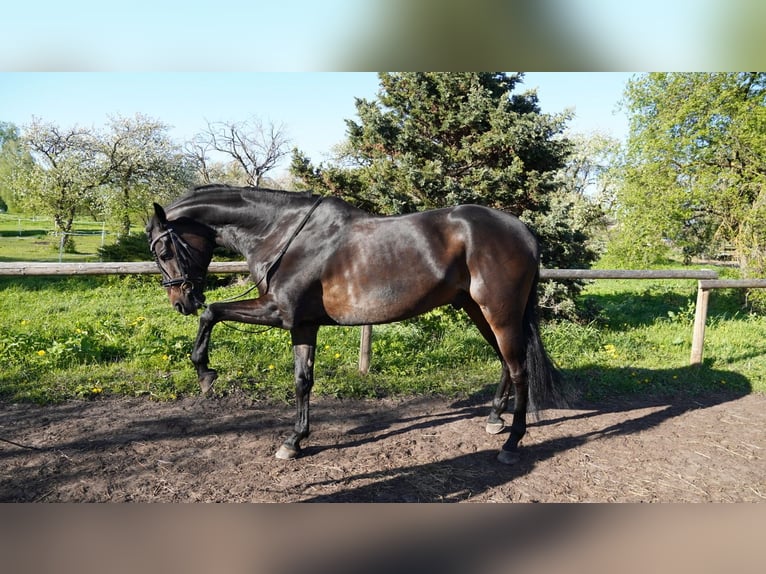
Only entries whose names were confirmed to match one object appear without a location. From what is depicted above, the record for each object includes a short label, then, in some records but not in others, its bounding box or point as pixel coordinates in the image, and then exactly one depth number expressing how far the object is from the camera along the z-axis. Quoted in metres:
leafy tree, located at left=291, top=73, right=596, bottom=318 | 7.04
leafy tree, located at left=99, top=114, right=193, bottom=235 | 19.41
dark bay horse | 3.55
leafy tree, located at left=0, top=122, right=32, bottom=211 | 21.17
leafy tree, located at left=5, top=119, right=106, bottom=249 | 18.48
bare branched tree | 21.41
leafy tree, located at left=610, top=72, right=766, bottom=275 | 8.69
